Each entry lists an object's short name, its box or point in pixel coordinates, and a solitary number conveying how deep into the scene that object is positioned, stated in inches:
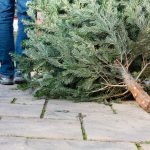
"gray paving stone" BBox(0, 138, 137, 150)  121.3
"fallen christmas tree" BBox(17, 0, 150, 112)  191.5
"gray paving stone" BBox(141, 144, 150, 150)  125.5
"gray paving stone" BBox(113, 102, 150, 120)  172.7
